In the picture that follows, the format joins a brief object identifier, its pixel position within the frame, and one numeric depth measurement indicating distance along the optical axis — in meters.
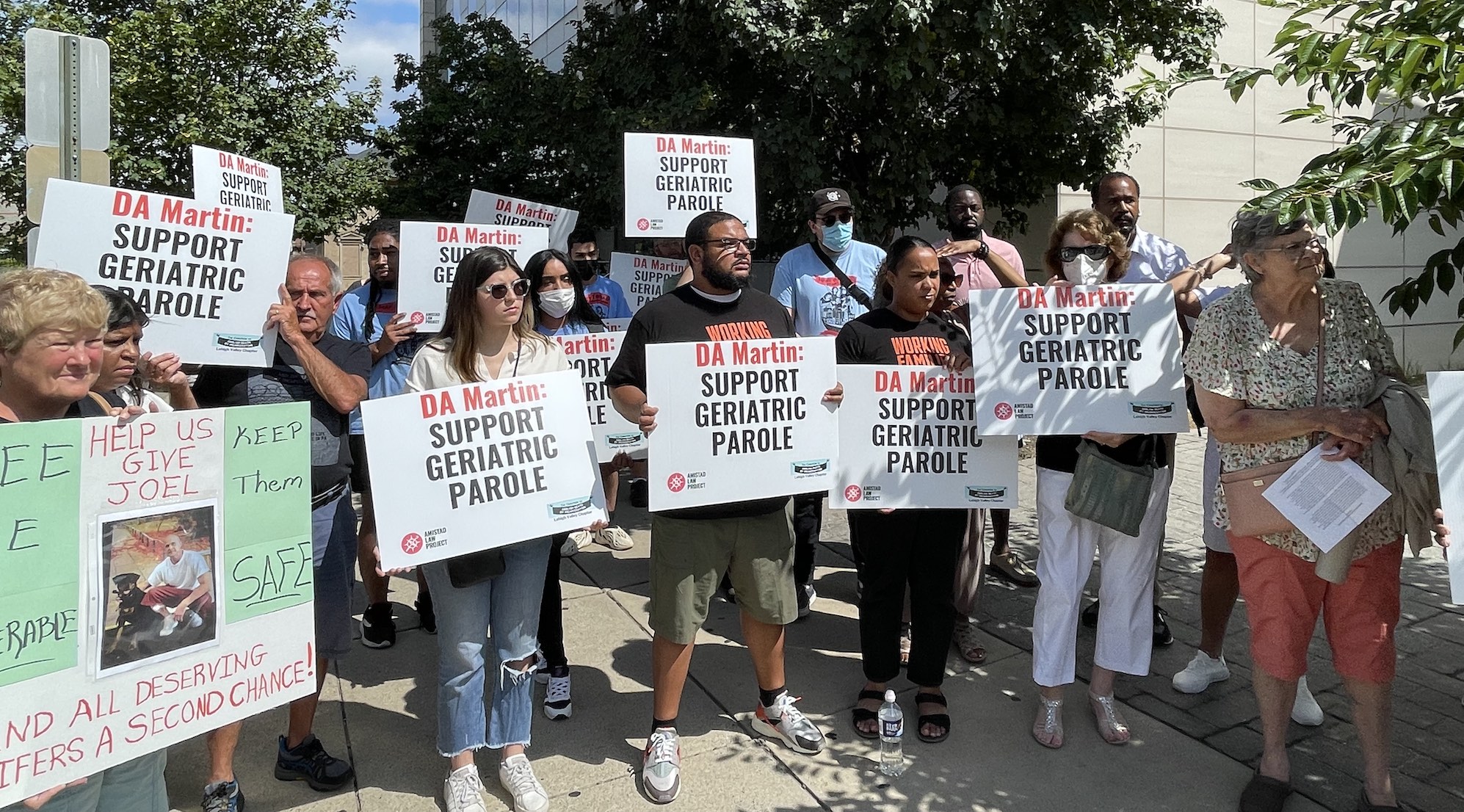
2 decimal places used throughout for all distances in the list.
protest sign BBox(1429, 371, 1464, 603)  2.74
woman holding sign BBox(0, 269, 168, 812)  2.32
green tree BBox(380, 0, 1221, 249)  8.67
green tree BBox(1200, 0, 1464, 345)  2.53
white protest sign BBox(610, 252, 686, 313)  7.56
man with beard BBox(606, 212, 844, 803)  3.66
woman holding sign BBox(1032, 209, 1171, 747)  3.89
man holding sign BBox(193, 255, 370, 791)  3.51
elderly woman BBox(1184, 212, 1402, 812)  3.23
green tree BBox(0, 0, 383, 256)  12.48
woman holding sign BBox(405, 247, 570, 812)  3.35
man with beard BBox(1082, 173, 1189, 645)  4.85
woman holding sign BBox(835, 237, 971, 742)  3.96
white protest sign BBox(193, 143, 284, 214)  5.23
